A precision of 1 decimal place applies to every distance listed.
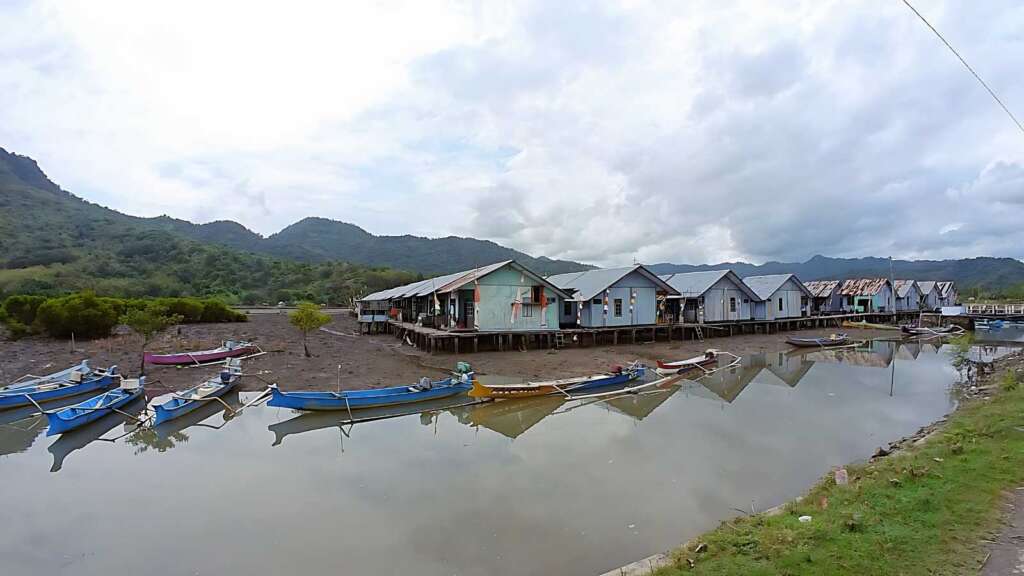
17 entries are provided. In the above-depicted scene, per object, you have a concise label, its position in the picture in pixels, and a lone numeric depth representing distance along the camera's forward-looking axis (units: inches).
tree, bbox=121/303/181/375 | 689.6
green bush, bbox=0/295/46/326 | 1043.9
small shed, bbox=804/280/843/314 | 1803.6
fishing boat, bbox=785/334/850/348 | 1173.1
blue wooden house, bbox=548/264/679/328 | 1111.6
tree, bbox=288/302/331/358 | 811.4
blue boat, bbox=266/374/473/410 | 527.2
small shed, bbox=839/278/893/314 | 1796.3
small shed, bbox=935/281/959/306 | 2093.8
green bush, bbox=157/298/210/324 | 1435.8
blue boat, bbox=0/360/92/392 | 598.5
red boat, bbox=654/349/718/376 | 785.4
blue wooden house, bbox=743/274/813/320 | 1418.6
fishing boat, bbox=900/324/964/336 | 1398.9
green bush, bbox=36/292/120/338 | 975.0
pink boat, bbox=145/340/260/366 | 773.9
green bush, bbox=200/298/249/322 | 1501.0
